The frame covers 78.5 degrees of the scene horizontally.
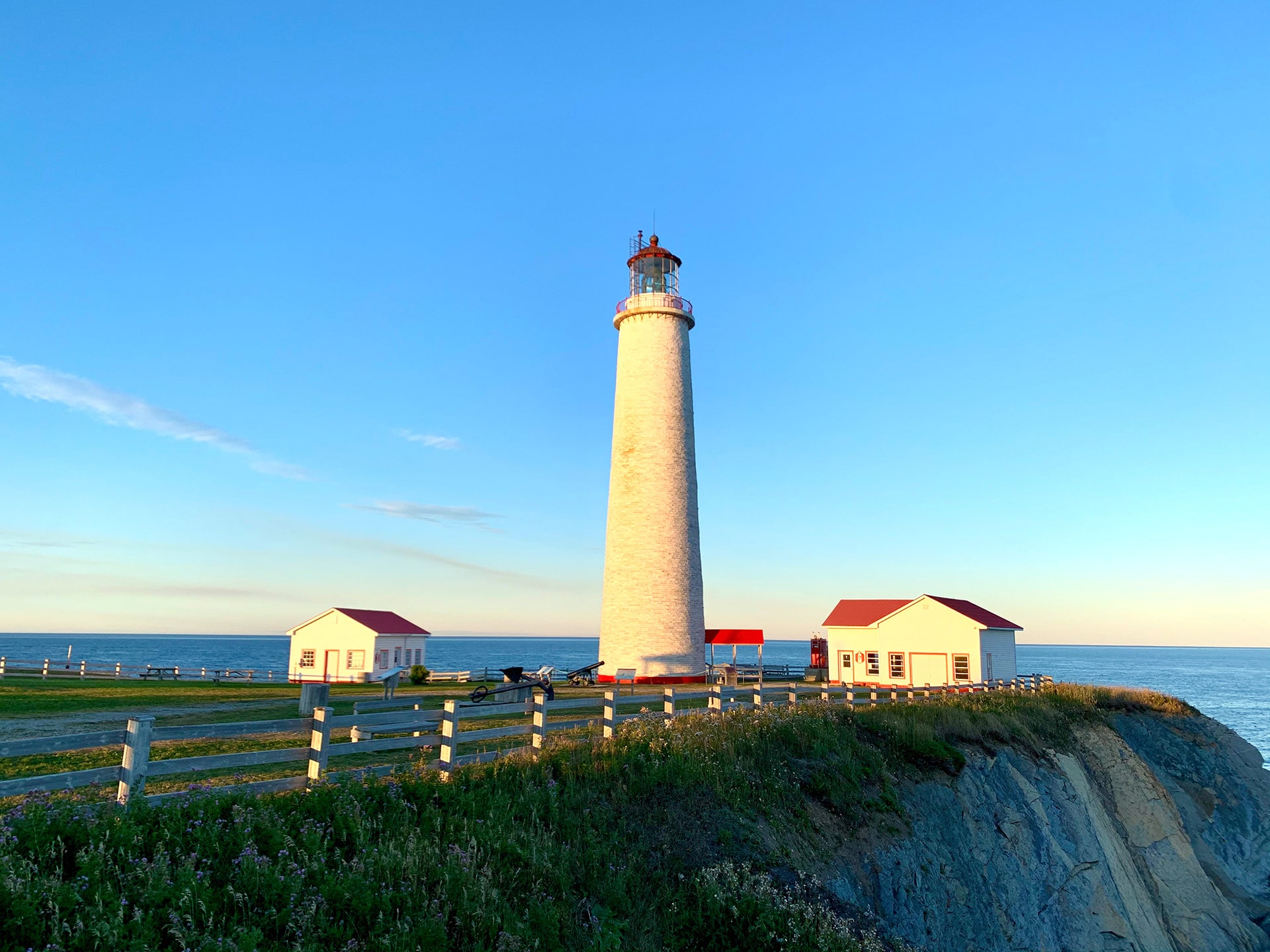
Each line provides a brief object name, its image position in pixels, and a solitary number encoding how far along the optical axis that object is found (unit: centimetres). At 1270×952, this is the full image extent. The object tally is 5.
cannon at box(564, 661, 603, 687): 3474
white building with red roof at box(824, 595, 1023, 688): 4078
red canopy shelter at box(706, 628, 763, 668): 4119
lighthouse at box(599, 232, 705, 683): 3441
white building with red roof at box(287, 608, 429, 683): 4512
